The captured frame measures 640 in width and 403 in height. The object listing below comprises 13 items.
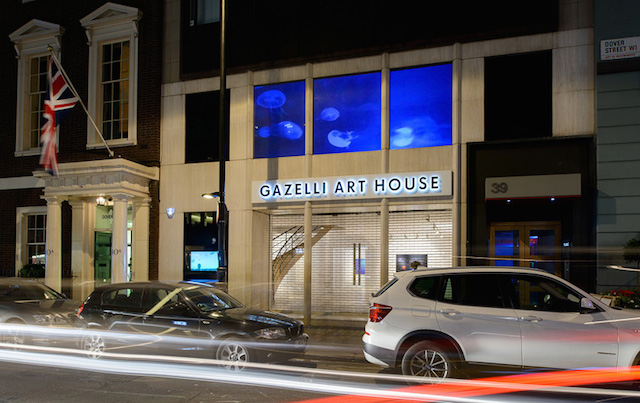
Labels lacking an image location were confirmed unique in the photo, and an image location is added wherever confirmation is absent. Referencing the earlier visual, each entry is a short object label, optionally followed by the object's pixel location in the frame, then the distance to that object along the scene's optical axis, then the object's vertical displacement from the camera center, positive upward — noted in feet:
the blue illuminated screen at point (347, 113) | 45.80 +10.69
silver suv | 21.30 -4.63
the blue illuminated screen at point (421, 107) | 43.39 +10.70
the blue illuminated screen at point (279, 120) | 48.37 +10.51
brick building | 50.55 +8.94
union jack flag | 48.03 +11.80
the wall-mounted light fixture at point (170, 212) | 51.21 +1.18
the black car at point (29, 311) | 33.06 -6.50
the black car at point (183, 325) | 26.53 -5.96
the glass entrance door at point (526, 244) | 40.50 -1.72
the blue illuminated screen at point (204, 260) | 50.29 -3.88
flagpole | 48.69 +15.73
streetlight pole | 37.83 +4.45
